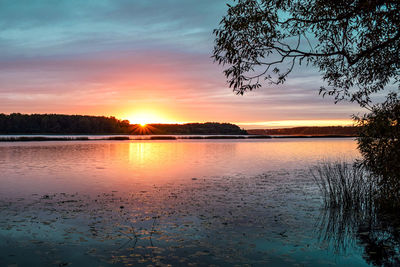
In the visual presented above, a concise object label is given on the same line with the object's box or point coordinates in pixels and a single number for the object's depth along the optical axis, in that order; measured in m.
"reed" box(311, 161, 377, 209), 16.67
